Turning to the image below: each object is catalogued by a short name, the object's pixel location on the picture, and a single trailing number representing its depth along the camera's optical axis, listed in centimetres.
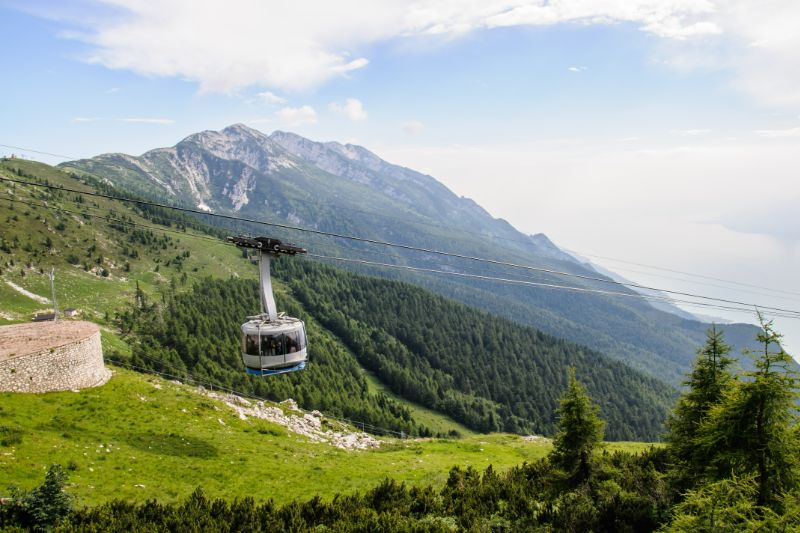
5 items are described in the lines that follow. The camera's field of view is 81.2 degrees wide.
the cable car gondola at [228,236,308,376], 2422
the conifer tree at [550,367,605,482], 2856
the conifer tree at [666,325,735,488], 2719
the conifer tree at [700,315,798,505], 1858
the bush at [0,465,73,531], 1973
